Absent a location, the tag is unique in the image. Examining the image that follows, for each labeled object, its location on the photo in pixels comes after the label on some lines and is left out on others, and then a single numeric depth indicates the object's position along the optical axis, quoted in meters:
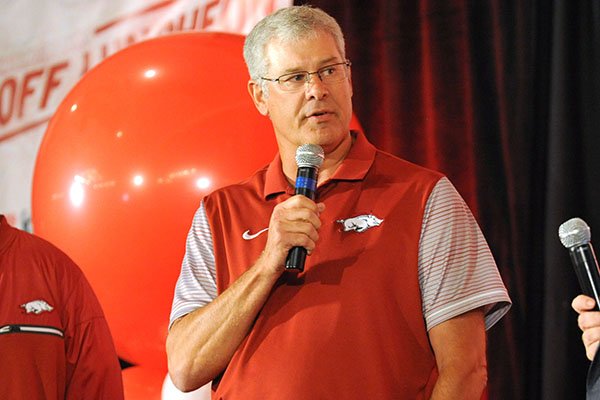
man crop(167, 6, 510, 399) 6.60
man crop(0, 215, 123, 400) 7.12
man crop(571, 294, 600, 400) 6.43
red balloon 7.29
